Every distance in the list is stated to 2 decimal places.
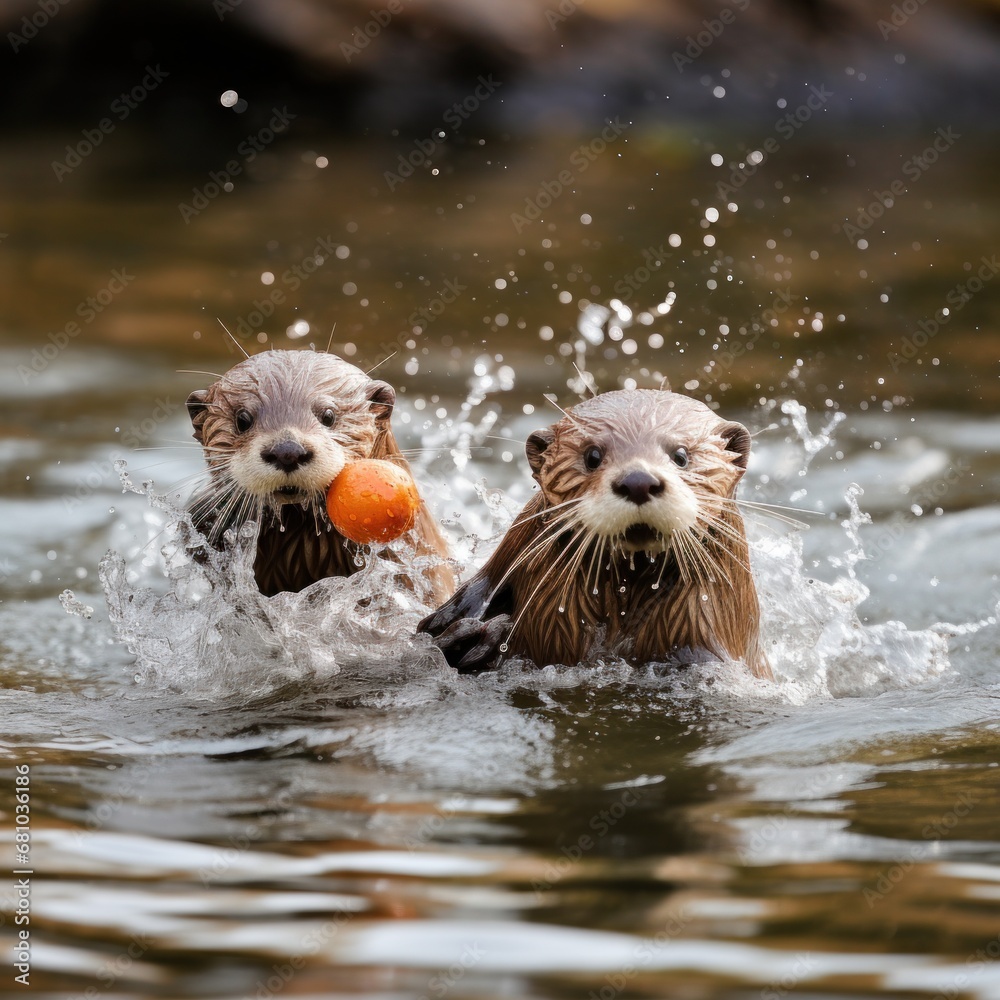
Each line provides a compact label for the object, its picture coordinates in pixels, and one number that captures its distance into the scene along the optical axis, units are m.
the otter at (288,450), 6.21
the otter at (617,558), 5.78
